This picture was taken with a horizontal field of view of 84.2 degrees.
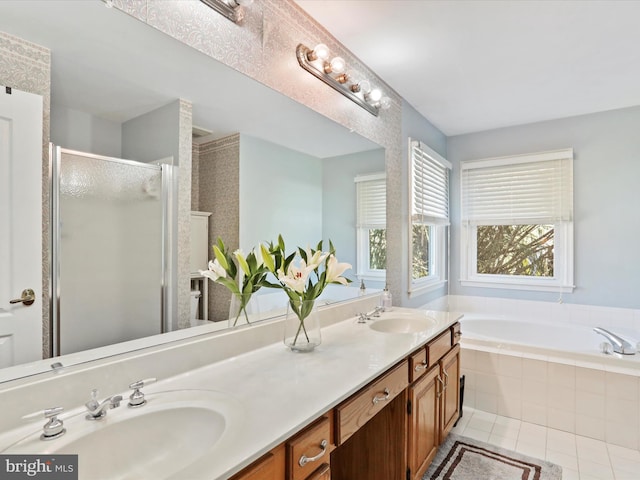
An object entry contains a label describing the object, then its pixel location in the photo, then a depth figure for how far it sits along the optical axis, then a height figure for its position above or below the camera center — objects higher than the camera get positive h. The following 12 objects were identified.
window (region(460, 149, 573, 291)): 3.29 +0.19
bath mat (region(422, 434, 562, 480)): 1.88 -1.25
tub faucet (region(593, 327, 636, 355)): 2.35 -0.70
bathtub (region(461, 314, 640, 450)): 2.17 -0.97
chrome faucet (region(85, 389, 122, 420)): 0.85 -0.41
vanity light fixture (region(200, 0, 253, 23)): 1.36 +0.92
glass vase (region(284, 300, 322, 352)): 1.45 -0.39
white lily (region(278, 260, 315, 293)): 1.37 -0.14
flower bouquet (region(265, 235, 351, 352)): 1.39 -0.18
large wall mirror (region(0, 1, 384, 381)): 0.95 +0.47
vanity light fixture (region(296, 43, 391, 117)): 1.84 +0.96
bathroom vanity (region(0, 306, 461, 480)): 0.79 -0.45
